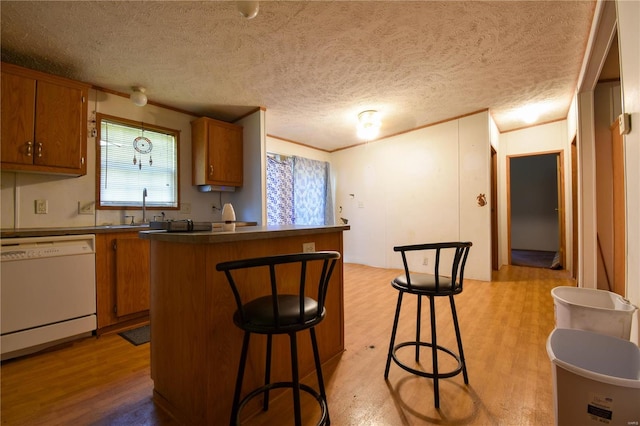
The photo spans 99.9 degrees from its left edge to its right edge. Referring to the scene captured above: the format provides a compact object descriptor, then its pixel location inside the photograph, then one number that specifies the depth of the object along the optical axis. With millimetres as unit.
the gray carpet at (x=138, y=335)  2189
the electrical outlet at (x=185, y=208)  3416
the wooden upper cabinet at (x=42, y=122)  2086
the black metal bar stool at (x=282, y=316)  947
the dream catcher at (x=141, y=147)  3052
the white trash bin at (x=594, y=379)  864
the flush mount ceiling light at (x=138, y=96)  2816
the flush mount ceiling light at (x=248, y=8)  1632
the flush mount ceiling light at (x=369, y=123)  3699
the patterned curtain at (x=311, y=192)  4992
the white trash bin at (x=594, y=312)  1271
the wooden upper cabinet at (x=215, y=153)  3348
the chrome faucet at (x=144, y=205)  3003
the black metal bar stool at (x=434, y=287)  1364
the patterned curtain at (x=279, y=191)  4527
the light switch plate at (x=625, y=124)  1226
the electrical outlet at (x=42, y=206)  2416
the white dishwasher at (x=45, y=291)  1857
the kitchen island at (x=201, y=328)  1181
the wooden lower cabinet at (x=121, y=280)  2285
